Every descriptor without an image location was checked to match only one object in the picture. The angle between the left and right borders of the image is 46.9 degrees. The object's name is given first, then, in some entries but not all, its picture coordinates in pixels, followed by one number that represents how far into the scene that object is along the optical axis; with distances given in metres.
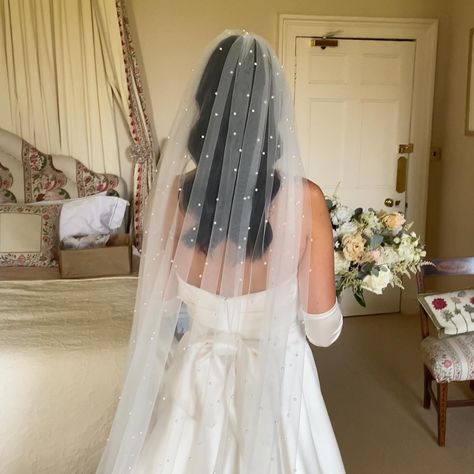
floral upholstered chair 2.39
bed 1.85
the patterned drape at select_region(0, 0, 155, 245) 3.21
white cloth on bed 3.05
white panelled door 3.71
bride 1.22
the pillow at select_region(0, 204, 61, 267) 2.83
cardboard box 2.67
